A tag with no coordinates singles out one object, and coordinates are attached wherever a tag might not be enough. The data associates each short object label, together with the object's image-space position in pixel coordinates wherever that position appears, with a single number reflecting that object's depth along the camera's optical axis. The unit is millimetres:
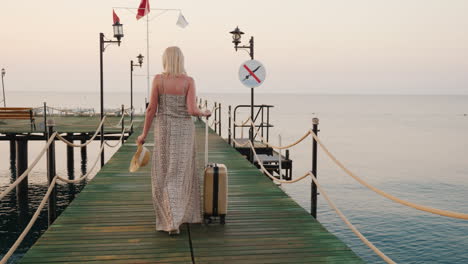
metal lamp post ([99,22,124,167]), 19173
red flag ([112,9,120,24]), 19705
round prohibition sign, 13008
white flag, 20423
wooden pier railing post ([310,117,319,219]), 6121
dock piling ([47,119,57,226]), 5746
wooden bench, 22156
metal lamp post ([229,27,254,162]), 15006
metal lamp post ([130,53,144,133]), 37281
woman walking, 4855
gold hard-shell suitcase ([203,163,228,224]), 5234
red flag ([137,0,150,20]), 20809
